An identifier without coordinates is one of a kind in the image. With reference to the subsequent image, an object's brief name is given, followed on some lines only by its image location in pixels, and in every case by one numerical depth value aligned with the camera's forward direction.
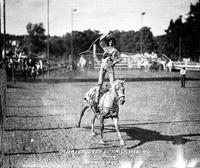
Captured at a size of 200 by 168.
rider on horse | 8.94
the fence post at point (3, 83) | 12.73
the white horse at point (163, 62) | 47.78
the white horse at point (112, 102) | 8.24
